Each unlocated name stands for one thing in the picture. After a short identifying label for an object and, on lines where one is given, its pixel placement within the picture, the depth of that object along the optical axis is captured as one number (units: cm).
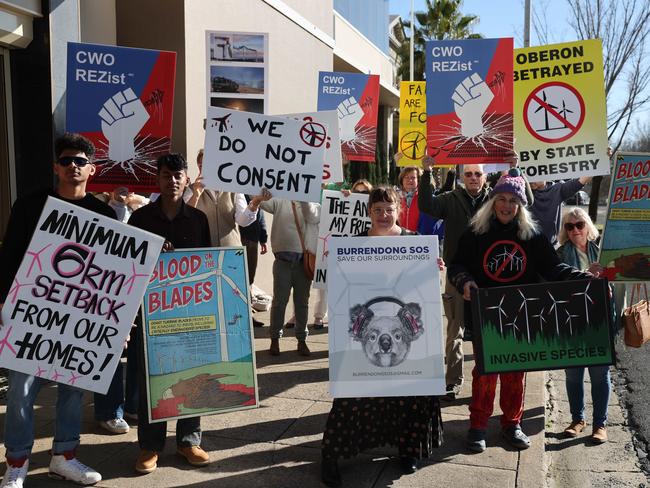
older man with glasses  585
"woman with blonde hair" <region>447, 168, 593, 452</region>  478
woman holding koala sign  435
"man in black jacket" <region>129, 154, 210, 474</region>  442
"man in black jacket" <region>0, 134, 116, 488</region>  396
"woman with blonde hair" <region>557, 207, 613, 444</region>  519
